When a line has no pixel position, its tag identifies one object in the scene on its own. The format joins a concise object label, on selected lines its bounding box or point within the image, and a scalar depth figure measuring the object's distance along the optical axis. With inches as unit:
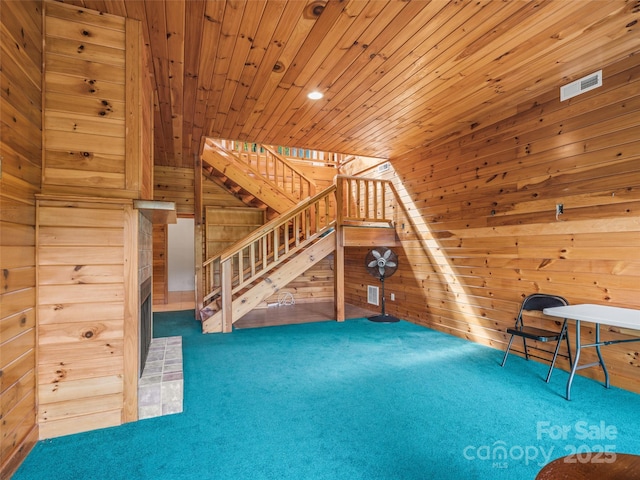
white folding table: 88.2
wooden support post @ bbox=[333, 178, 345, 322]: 212.7
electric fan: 211.4
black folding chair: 115.7
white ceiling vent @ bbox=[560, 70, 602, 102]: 114.1
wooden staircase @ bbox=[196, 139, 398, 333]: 190.9
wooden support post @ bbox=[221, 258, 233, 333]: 184.2
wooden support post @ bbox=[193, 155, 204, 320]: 219.6
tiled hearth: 92.3
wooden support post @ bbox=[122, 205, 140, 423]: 88.0
